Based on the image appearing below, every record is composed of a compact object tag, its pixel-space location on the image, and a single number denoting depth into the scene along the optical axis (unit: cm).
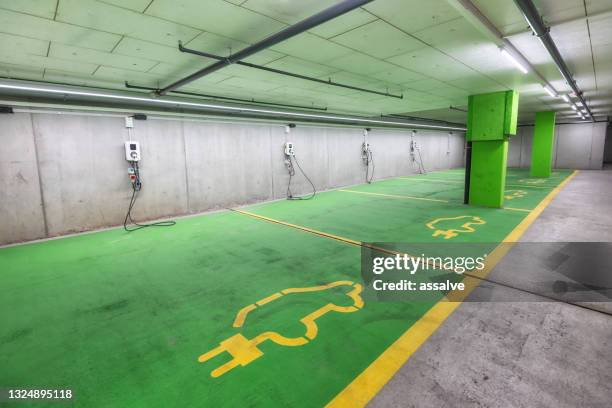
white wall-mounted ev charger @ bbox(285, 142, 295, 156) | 970
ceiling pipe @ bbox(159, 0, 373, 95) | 256
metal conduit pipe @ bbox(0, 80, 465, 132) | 486
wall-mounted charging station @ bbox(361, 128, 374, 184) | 1309
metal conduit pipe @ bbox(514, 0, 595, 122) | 270
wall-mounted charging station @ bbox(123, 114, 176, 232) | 645
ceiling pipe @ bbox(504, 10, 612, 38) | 324
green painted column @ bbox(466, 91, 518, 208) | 709
